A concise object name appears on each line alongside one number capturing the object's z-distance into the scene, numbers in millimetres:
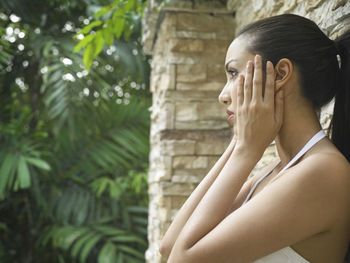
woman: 1023
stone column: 2557
